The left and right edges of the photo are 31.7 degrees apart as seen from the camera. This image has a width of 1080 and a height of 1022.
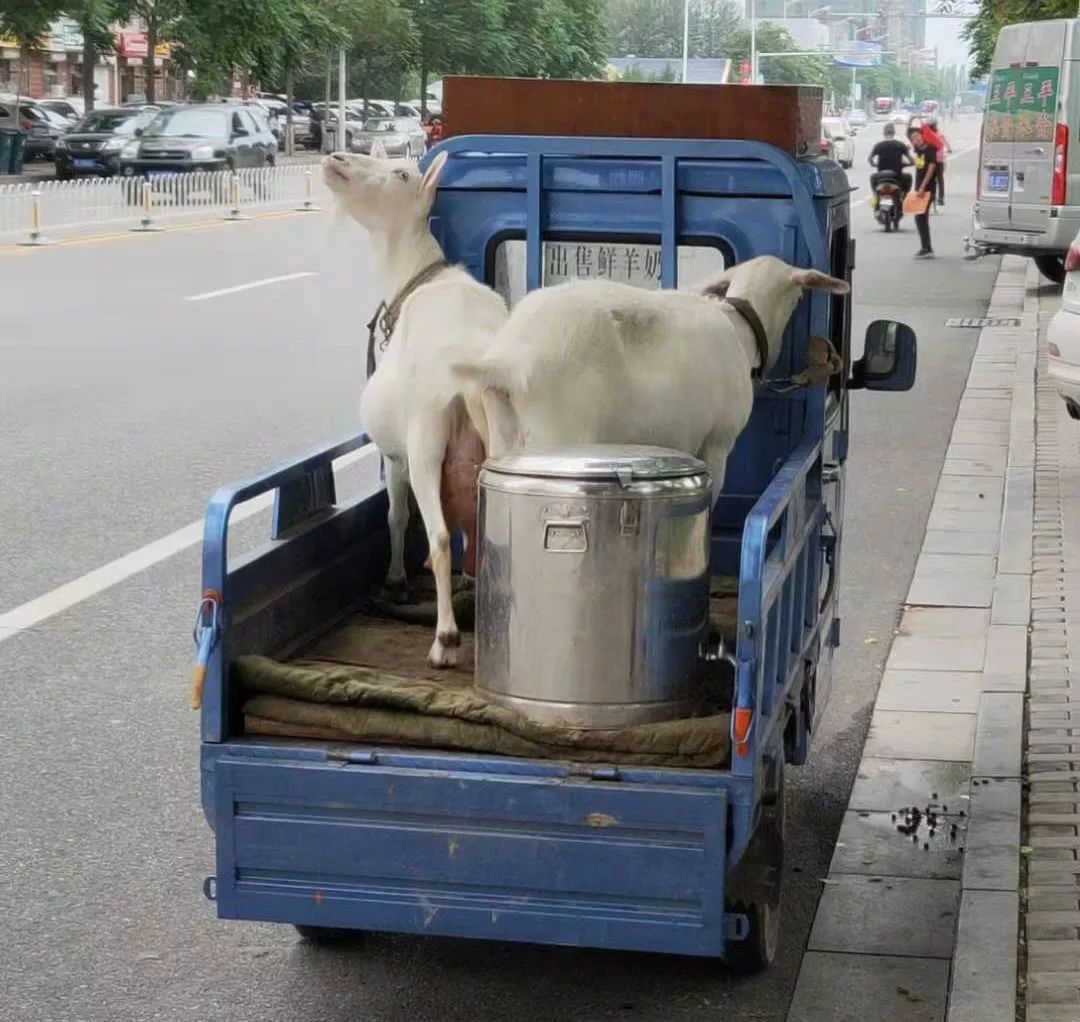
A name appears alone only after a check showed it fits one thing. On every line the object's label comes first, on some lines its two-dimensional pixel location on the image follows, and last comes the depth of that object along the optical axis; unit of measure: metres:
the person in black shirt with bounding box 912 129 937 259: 30.08
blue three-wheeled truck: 3.90
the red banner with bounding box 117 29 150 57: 74.50
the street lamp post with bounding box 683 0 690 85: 97.32
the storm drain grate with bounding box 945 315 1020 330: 20.73
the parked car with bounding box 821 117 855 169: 57.03
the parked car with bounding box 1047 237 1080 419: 11.62
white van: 22.00
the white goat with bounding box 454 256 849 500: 4.41
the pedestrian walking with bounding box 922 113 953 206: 32.38
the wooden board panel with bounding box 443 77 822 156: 5.50
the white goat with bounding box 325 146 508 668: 4.80
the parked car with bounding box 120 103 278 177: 38.12
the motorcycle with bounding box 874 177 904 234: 34.50
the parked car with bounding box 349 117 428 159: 57.03
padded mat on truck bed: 4.00
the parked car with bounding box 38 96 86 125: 56.72
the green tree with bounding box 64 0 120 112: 44.41
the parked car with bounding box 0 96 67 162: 49.56
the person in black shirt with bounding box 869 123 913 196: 34.12
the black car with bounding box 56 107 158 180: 40.44
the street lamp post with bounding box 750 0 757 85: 107.44
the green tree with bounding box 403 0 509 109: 77.56
